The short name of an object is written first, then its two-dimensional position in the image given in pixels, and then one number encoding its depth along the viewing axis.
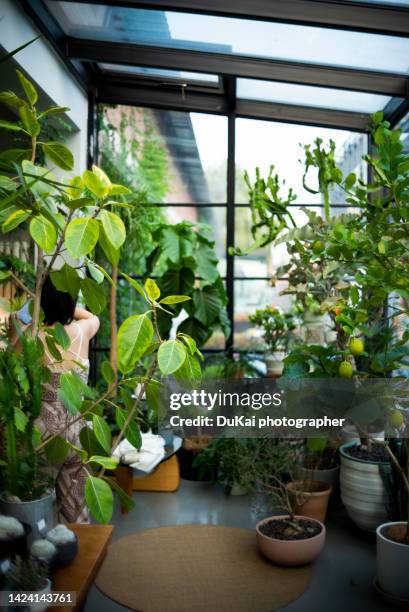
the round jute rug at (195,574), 2.77
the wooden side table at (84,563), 1.51
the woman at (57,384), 2.66
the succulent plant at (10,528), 1.41
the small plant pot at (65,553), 1.56
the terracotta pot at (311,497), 3.54
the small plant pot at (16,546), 1.39
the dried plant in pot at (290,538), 3.04
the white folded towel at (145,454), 3.98
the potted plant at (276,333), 5.11
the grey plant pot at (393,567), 2.64
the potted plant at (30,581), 1.34
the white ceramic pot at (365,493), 3.37
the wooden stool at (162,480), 4.38
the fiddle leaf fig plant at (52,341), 1.53
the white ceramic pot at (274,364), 5.05
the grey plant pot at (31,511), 1.50
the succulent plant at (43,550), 1.47
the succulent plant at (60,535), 1.55
